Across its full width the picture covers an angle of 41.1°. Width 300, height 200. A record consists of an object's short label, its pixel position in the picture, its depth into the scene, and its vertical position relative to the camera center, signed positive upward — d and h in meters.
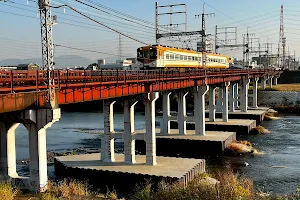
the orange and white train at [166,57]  46.06 +2.10
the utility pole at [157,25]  40.78 +5.07
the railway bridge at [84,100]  18.94 -1.66
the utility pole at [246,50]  80.69 +4.70
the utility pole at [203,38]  40.50 +3.70
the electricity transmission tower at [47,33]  17.56 +1.85
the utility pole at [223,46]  79.07 +5.46
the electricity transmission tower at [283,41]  143.50 +11.56
